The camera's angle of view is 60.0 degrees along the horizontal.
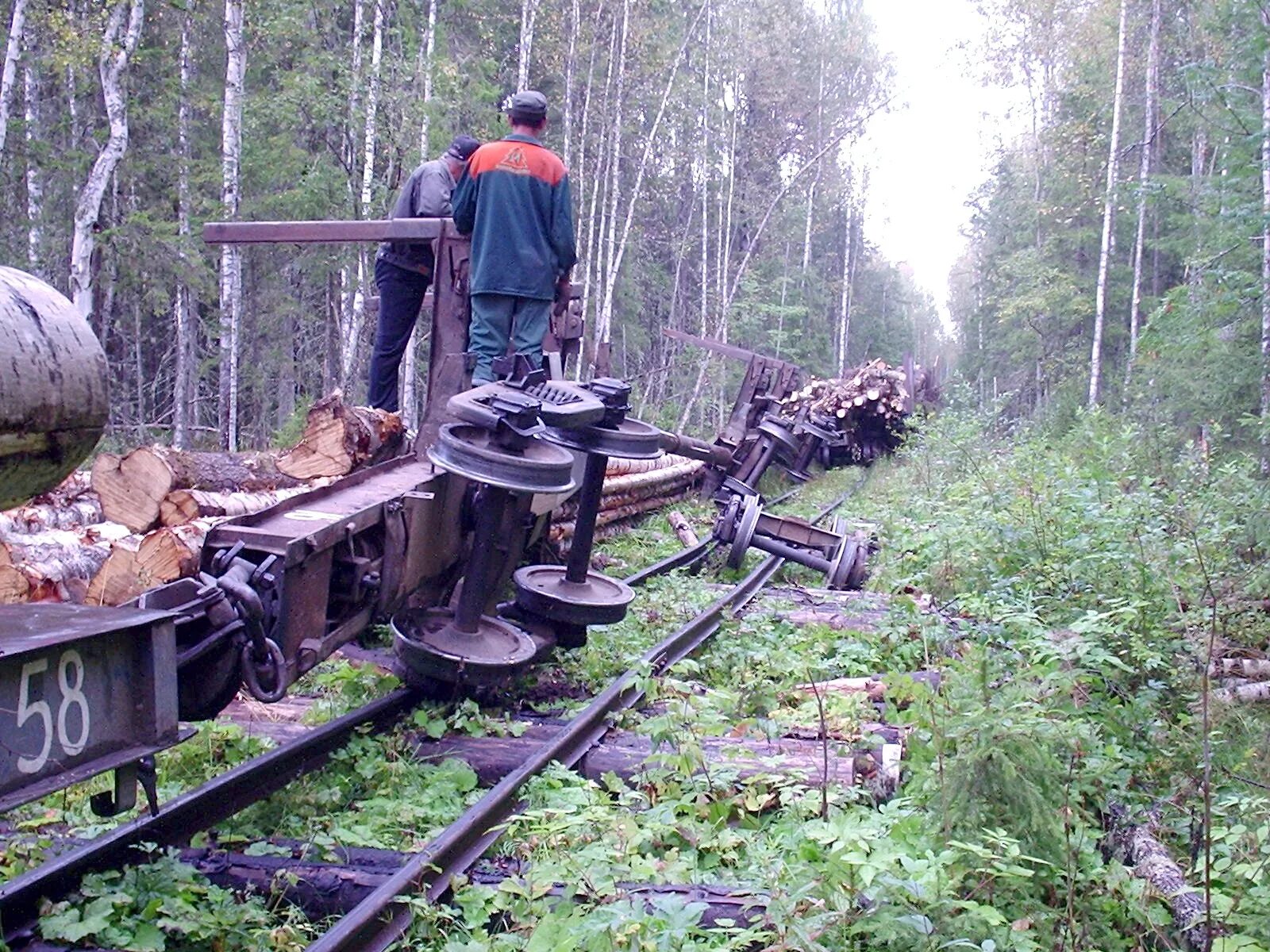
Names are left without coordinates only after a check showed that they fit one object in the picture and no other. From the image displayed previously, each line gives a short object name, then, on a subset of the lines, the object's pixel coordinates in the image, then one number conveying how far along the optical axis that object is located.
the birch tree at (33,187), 16.10
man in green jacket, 5.09
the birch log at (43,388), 1.91
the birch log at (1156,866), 2.84
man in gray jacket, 6.44
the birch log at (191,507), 6.03
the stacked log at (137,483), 6.04
